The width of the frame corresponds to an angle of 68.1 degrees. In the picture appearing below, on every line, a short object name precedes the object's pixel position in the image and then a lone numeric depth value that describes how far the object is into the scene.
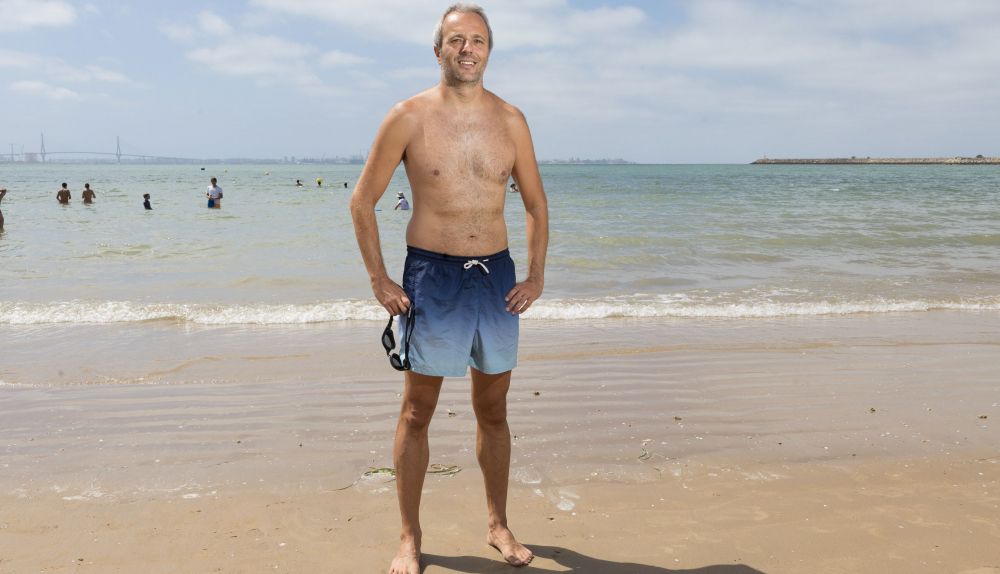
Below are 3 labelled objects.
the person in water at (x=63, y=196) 29.92
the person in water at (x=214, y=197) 29.44
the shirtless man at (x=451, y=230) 2.80
